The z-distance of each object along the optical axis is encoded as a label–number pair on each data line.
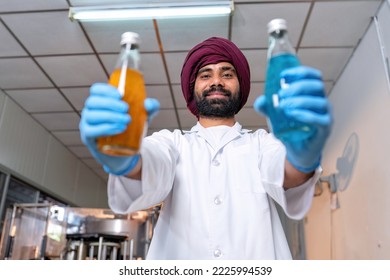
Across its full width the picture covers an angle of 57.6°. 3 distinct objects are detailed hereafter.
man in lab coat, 0.58
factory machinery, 3.49
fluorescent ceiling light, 2.28
